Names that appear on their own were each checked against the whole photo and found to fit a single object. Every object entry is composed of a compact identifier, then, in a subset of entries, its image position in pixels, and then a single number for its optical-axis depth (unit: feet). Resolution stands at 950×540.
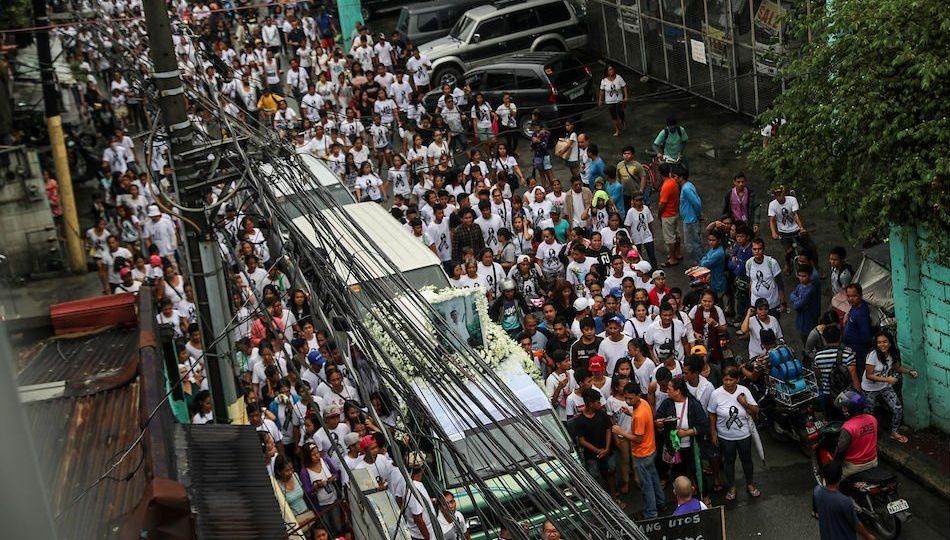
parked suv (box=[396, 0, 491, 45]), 90.63
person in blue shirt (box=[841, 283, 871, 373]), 39.04
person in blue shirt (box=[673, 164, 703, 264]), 51.29
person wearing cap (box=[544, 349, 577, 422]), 38.72
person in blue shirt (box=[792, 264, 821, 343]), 42.32
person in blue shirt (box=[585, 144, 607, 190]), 58.59
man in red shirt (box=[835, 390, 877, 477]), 33.73
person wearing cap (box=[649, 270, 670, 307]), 43.01
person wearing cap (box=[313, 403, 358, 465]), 37.19
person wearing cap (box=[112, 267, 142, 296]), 51.49
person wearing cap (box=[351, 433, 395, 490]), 34.17
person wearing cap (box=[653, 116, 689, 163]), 58.54
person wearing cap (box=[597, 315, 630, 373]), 39.68
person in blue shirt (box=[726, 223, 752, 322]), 45.27
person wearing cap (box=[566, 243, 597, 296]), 46.80
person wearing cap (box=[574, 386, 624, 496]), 36.50
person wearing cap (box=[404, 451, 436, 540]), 31.78
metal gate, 66.23
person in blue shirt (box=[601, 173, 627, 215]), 55.01
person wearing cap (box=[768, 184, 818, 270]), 47.98
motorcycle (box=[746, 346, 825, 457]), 37.70
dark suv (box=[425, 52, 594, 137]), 72.49
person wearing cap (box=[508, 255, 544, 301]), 47.70
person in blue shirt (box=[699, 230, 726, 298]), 46.24
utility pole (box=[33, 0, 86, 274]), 66.95
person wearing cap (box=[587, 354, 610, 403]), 37.76
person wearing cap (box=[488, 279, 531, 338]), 45.50
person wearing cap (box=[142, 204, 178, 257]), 58.95
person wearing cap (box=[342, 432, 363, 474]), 34.83
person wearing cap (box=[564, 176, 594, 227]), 53.31
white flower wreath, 40.01
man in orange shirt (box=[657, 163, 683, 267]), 52.75
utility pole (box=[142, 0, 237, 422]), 33.09
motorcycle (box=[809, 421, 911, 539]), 33.37
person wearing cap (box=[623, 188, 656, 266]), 51.08
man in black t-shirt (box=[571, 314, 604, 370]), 40.16
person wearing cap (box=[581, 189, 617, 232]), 51.57
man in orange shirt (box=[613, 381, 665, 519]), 35.65
